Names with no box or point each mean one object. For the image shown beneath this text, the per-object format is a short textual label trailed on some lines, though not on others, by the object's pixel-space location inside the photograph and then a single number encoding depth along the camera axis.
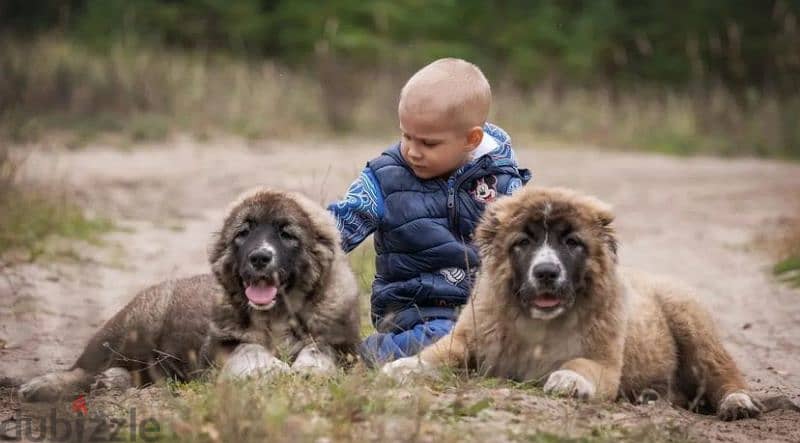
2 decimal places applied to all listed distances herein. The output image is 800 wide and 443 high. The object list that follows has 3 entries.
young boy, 13.74
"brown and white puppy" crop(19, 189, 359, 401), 12.55
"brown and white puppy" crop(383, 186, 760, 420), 11.72
